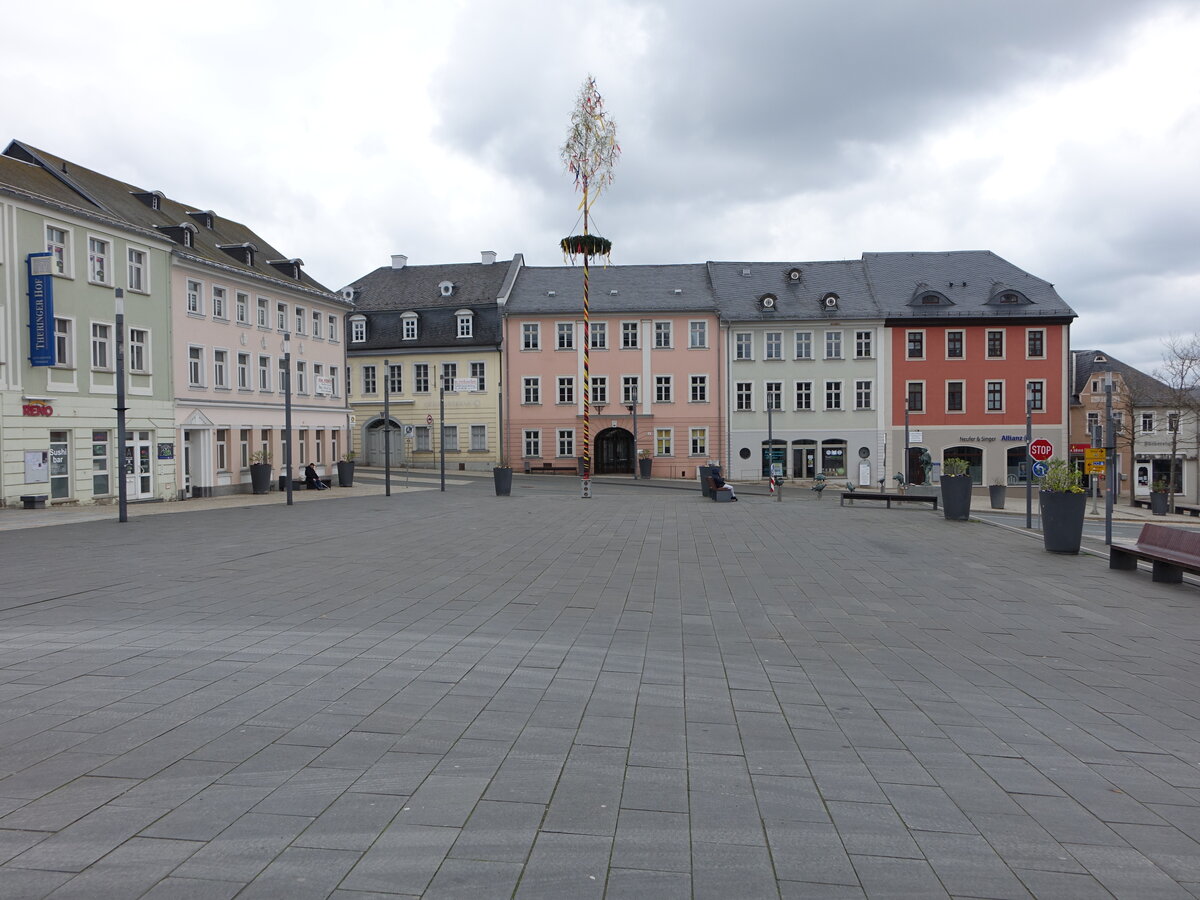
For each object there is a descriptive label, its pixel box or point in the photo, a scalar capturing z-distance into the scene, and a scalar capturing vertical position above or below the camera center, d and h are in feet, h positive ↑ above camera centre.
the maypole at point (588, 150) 90.38 +29.36
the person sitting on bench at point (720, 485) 95.50 -4.72
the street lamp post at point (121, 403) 65.82 +3.17
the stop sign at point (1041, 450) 68.44 -0.91
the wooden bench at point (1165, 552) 37.35 -5.01
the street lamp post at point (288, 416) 90.22 +2.87
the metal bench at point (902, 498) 84.12 -5.50
